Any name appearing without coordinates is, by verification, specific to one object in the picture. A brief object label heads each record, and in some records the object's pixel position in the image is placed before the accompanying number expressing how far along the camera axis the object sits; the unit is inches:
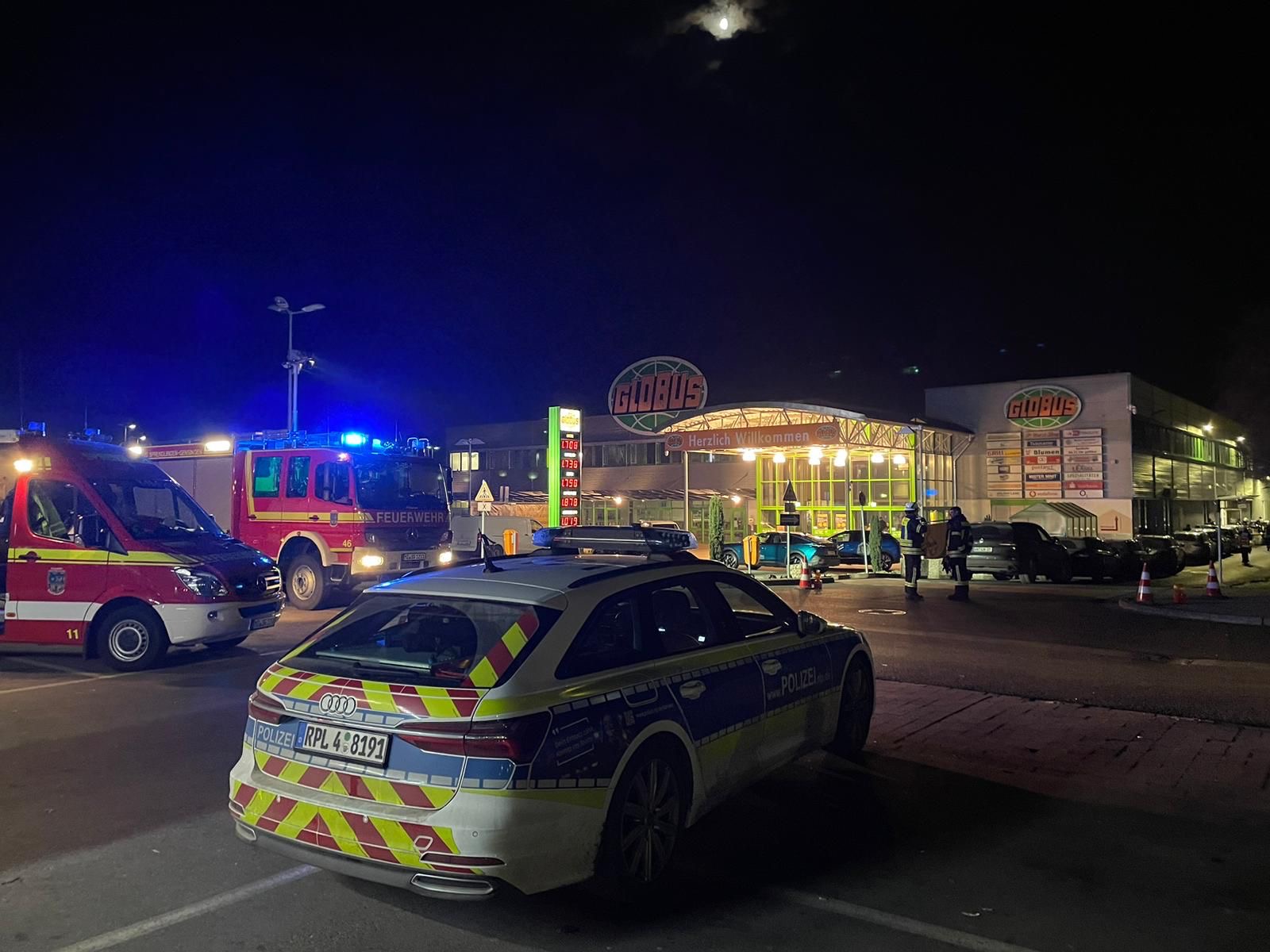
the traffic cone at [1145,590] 658.8
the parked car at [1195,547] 1238.3
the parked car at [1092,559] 937.5
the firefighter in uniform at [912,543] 714.8
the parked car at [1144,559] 990.4
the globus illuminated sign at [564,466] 972.6
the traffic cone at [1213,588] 700.0
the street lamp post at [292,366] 1104.2
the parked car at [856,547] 1109.7
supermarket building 1254.3
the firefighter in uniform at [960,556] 713.0
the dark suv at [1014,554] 913.5
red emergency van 408.5
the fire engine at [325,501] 612.1
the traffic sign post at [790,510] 910.7
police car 152.6
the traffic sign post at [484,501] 861.8
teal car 1045.2
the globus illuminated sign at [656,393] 1181.7
